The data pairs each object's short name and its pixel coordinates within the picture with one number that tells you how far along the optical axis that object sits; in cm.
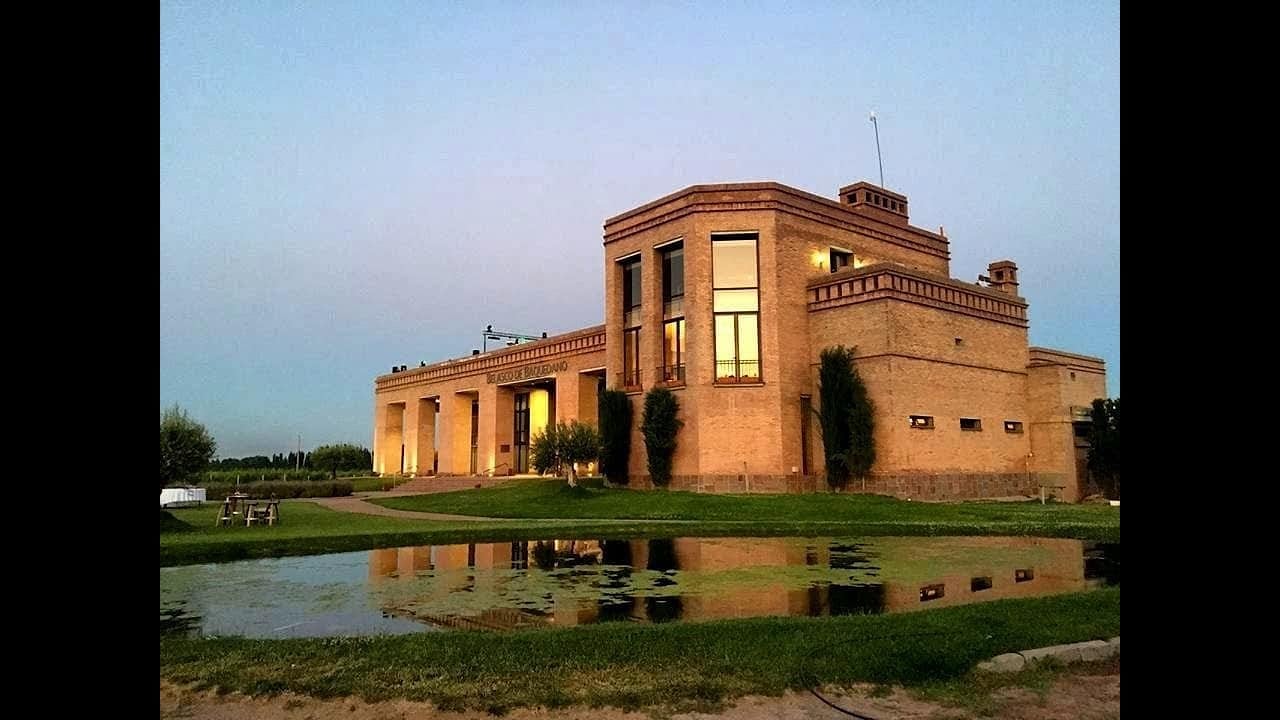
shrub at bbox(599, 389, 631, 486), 3422
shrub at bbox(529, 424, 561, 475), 3238
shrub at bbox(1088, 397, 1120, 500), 3288
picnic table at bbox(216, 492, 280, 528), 2267
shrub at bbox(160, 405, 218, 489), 2341
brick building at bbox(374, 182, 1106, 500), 3081
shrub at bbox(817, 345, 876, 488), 2969
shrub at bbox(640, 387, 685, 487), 3200
